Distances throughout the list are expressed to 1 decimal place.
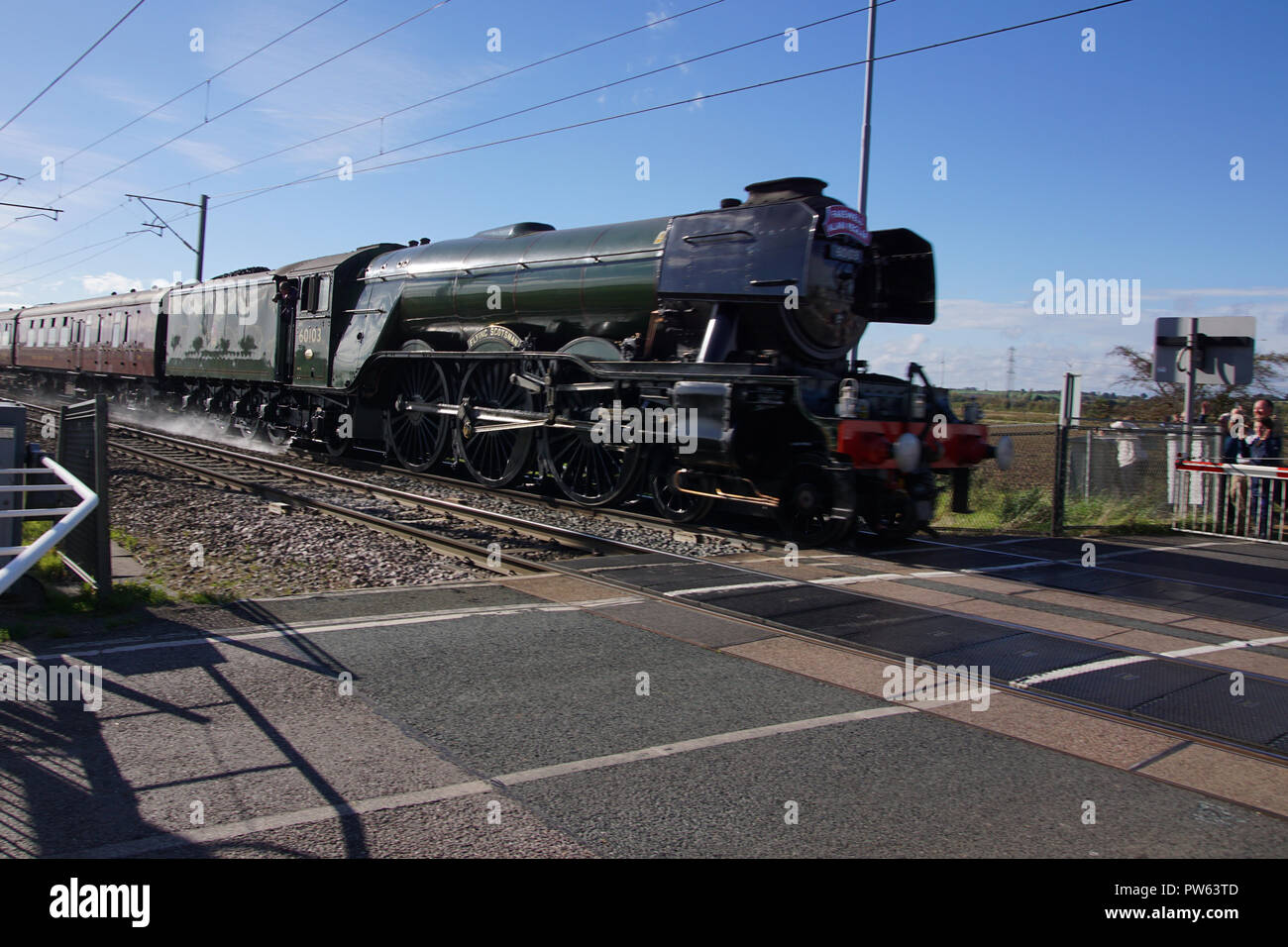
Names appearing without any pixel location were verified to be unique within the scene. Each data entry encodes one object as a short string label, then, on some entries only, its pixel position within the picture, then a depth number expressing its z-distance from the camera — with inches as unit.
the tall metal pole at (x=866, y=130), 604.4
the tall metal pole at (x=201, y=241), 1365.7
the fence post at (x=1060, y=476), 461.1
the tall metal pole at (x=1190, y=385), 484.7
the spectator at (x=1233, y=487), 478.2
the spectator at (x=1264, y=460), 464.8
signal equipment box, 253.3
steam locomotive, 371.9
